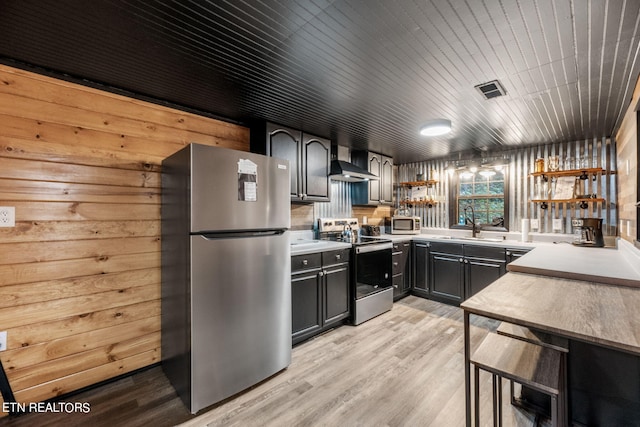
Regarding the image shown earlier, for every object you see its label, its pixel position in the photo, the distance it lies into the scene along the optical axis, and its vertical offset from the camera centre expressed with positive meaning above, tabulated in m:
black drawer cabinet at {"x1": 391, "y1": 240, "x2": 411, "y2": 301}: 3.88 -0.86
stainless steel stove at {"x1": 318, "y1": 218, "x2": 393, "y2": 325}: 3.19 -0.72
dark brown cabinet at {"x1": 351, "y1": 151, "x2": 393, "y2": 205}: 4.12 +0.38
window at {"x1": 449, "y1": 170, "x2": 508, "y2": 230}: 4.12 +0.13
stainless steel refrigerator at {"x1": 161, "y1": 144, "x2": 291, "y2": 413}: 1.81 -0.43
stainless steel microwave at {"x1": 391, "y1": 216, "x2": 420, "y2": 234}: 4.62 -0.27
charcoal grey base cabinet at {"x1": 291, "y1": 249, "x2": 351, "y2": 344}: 2.63 -0.83
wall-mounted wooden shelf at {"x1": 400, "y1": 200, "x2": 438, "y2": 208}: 4.68 +0.10
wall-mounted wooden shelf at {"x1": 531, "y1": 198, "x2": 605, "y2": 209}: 3.27 +0.07
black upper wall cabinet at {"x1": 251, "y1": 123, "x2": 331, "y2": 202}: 2.88 +0.62
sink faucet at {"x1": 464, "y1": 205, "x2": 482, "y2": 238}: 4.17 -0.22
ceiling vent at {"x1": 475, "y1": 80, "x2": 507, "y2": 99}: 2.08 +0.91
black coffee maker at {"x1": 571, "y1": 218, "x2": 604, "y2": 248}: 3.07 -0.29
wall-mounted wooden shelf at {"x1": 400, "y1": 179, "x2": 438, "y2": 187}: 4.67 +0.43
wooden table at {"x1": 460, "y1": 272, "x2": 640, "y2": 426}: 0.99 -0.45
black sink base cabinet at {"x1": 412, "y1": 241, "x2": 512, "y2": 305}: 3.51 -0.81
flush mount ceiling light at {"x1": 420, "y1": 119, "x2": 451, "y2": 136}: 2.90 +0.84
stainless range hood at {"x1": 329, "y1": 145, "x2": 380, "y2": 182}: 3.43 +0.49
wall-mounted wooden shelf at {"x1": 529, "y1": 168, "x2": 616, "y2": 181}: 3.27 +0.41
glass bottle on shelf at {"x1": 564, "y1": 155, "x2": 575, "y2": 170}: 3.53 +0.55
